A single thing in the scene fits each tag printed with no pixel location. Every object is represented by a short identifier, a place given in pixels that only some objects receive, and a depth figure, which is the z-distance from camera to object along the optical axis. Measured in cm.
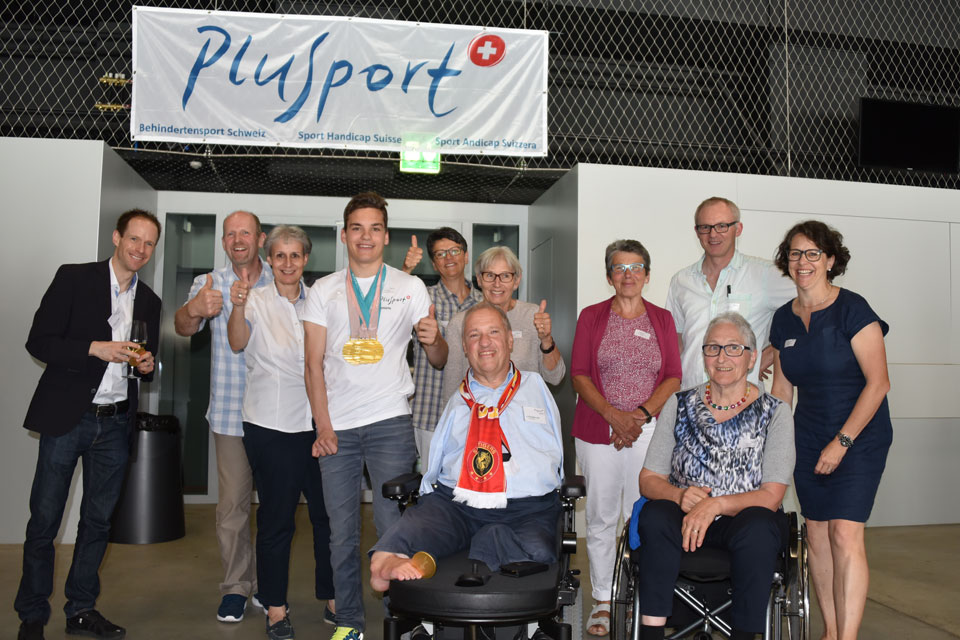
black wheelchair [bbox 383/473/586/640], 200
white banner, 473
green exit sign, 489
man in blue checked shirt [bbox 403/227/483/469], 387
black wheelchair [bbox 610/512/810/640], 232
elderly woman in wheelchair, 227
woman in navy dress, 272
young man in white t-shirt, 290
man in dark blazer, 299
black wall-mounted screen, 586
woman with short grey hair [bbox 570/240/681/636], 334
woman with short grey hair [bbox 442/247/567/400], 348
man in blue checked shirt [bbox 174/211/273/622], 343
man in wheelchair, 230
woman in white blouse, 312
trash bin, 482
